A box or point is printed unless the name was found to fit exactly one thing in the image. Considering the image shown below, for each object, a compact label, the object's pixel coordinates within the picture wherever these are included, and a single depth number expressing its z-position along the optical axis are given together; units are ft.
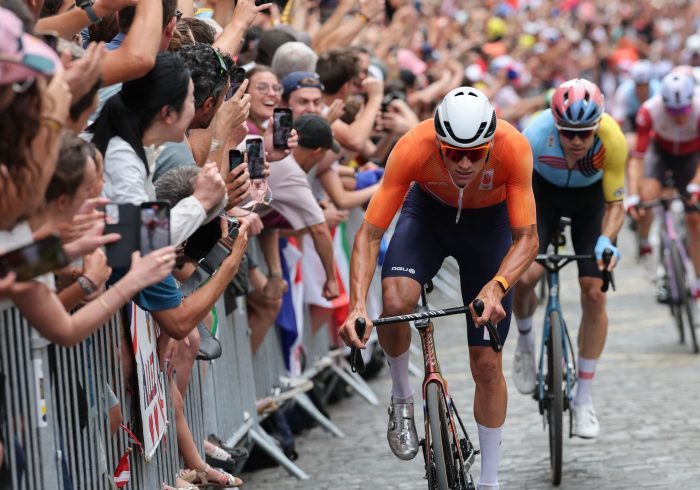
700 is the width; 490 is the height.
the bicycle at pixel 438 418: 40.73
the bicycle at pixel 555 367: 52.08
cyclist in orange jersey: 42.04
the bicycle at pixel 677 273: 78.95
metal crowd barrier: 29.32
